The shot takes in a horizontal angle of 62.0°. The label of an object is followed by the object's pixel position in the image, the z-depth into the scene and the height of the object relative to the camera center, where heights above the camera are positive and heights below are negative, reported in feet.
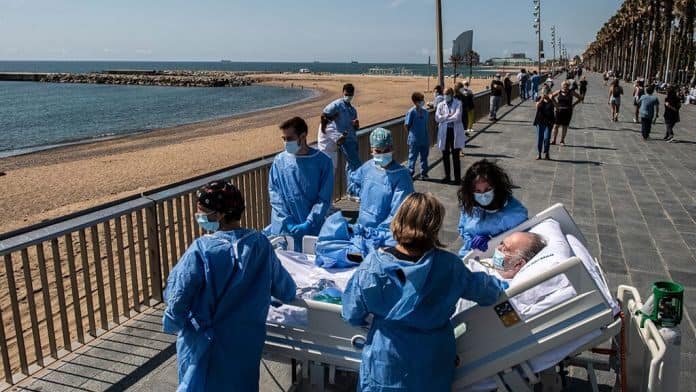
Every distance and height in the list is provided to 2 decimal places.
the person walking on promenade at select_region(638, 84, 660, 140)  53.72 -4.10
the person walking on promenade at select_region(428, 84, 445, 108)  41.67 -1.96
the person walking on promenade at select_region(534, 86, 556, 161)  42.88 -4.09
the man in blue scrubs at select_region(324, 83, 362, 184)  29.66 -3.04
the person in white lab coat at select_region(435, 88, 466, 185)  34.53 -3.76
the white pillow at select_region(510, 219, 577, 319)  9.41 -3.68
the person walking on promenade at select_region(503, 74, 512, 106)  92.48 -3.38
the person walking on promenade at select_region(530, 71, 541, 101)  102.01 -3.20
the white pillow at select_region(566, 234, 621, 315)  9.60 -3.75
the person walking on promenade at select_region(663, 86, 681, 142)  54.19 -4.24
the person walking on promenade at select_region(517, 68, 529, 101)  107.76 -3.07
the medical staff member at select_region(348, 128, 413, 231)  15.55 -3.13
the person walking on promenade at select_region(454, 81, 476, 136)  51.47 -3.47
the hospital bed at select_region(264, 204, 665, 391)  9.29 -4.49
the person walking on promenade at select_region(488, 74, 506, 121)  69.92 -3.55
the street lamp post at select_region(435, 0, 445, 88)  48.08 +2.25
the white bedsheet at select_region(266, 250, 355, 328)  10.73 -4.35
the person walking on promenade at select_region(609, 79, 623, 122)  68.61 -3.77
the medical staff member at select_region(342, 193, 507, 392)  8.84 -3.52
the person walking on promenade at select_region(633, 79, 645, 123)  65.10 -3.11
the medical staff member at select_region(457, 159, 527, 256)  13.44 -3.18
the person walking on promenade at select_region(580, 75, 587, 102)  90.94 -3.35
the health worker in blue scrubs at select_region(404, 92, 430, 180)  34.35 -3.66
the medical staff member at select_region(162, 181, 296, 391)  9.65 -3.78
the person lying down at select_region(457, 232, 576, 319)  9.47 -3.77
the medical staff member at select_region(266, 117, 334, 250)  16.40 -3.15
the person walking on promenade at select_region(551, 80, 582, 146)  48.65 -3.34
